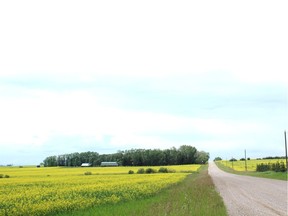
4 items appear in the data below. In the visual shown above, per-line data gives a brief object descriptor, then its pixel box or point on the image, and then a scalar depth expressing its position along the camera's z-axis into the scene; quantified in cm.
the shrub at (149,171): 8449
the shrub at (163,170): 8638
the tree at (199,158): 19008
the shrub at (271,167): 7675
